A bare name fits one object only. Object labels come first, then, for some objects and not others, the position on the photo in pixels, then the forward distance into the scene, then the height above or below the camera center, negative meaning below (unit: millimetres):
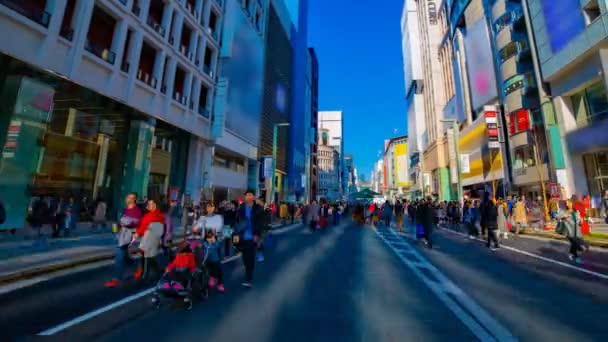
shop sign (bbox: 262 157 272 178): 31717 +4862
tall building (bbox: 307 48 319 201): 71188 +25501
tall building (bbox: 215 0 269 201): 25234 +10908
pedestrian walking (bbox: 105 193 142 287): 5438 -512
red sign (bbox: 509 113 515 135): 27609 +9076
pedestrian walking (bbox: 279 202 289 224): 25825 +6
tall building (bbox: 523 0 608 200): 18016 +9373
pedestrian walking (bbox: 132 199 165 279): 5344 -307
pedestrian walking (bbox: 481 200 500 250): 10000 -154
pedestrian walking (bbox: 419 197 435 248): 10695 -137
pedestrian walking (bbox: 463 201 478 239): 14390 -251
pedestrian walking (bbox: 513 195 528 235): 15705 +157
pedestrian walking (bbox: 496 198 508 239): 12727 -162
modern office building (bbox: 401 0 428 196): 68819 +32362
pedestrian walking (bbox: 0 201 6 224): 7834 -302
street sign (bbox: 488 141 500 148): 28906 +7310
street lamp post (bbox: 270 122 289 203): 27469 +4986
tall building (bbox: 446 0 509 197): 30094 +14021
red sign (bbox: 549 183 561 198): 17455 +1693
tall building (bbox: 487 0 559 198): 25422 +10696
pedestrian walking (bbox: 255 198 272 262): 8140 -1262
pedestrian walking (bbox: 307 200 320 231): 17094 -192
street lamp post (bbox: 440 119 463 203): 33500 +8860
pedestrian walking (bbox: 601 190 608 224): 16156 +755
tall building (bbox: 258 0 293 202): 38250 +18718
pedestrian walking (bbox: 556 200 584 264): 7832 -288
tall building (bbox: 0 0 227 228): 11008 +5520
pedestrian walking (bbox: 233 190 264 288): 5387 -392
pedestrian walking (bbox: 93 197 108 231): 12766 -340
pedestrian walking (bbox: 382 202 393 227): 21984 +121
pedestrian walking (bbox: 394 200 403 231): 19312 +63
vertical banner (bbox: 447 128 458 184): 42181 +8642
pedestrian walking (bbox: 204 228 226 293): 4895 -893
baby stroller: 4062 -1025
